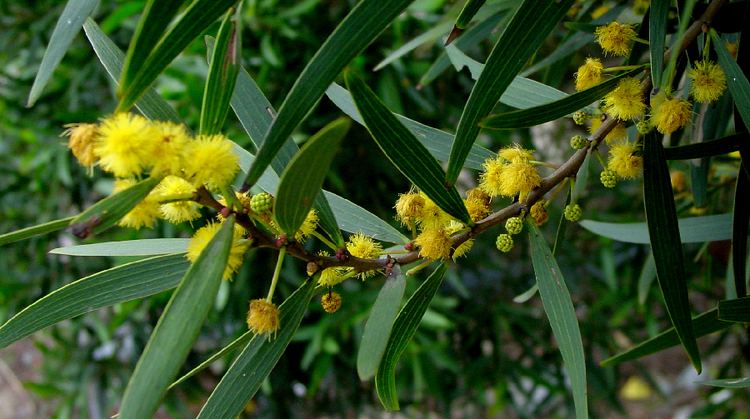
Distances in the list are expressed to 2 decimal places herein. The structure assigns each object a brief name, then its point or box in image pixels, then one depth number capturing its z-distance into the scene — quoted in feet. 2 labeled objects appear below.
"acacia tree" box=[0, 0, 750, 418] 0.64
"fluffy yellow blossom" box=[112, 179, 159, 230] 0.67
